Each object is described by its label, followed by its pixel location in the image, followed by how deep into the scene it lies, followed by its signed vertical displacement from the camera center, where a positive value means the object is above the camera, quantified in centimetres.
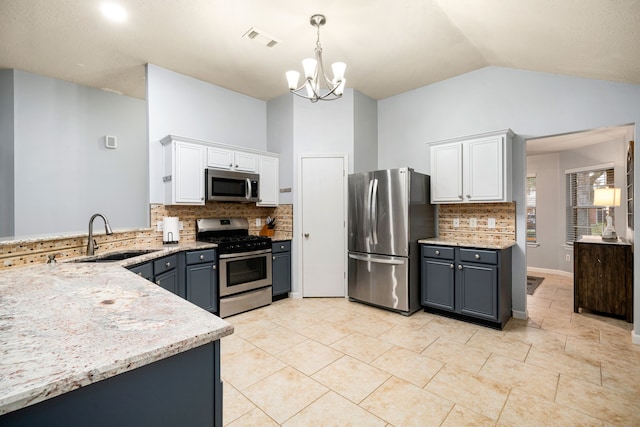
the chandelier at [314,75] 245 +114
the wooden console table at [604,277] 337 -77
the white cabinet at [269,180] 432 +48
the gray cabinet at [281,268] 416 -77
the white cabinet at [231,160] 380 +70
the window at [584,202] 534 +15
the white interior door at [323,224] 430 -16
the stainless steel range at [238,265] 361 -64
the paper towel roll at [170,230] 354 -19
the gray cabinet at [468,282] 314 -78
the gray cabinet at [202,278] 332 -73
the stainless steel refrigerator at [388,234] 358 -27
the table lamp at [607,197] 432 +19
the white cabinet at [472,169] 331 +49
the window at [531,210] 636 +2
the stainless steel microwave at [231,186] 374 +36
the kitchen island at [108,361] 75 -40
